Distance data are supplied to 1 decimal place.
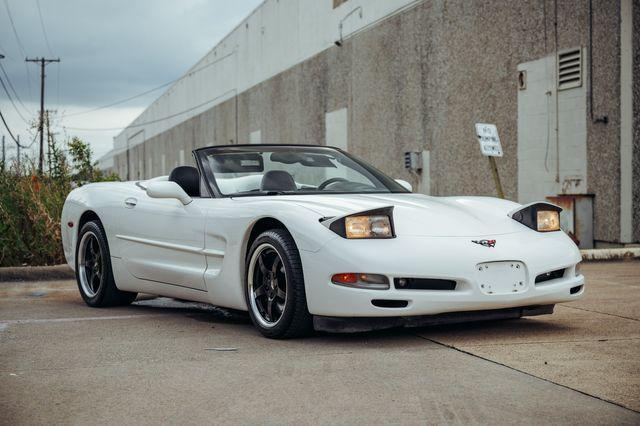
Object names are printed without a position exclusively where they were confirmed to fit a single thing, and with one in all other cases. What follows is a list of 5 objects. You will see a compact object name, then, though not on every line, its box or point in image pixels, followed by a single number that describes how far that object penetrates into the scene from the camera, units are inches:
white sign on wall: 480.7
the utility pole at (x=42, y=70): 2209.5
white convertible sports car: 187.2
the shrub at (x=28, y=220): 405.4
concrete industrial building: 457.4
